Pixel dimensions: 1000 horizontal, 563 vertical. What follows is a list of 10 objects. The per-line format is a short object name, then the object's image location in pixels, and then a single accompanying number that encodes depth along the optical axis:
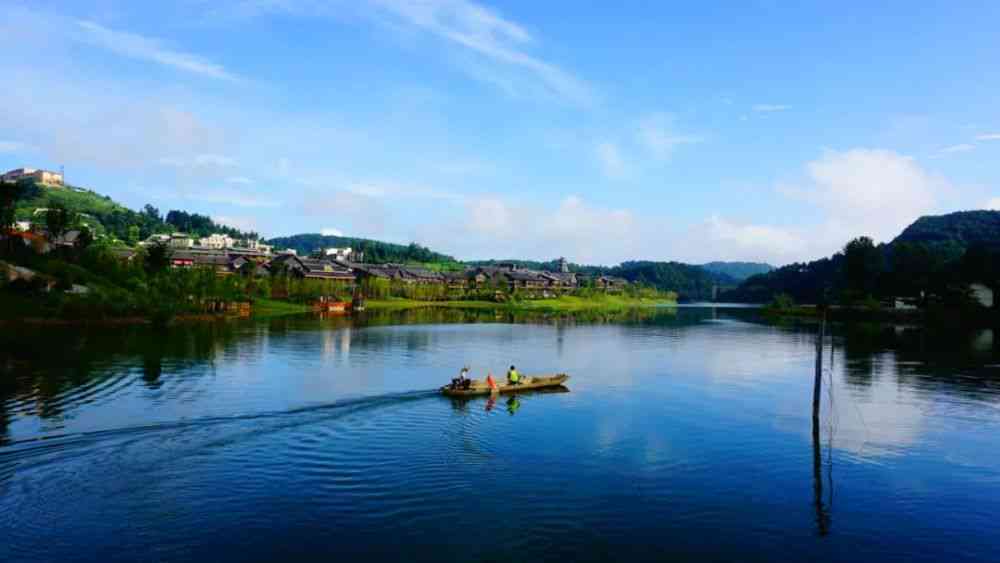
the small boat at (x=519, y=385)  36.97
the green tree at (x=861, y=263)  132.62
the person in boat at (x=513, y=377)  39.41
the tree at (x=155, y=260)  94.92
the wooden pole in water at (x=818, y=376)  29.34
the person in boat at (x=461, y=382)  37.22
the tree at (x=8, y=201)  79.88
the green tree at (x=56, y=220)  94.56
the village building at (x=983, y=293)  108.25
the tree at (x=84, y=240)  92.51
